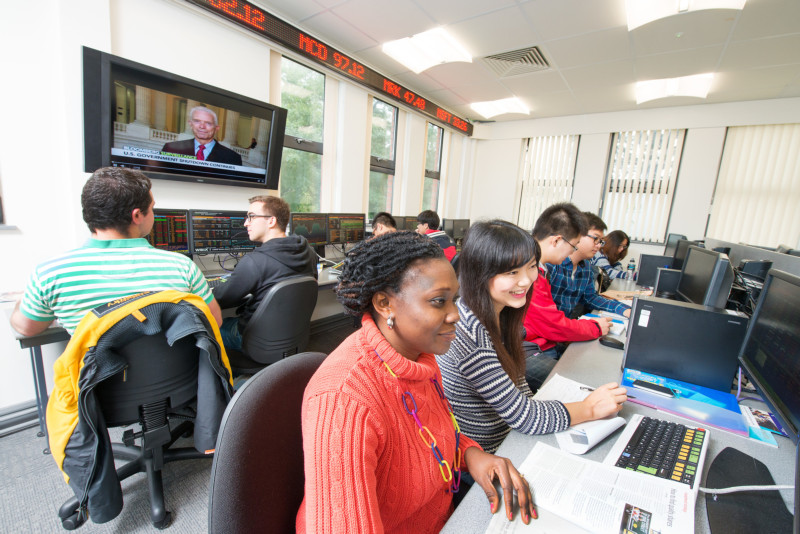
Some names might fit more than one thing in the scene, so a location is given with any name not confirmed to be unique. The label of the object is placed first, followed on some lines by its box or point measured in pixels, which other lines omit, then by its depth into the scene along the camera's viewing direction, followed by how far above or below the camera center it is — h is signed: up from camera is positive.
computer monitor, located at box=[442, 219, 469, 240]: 5.16 -0.01
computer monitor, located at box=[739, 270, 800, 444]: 0.79 -0.26
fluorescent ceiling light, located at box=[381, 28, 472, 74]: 3.32 +1.78
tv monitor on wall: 2.05 +0.54
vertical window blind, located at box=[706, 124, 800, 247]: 4.45 +0.86
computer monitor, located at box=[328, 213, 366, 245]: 3.37 -0.10
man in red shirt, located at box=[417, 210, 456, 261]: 3.84 +0.02
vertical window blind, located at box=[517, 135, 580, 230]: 5.80 +1.04
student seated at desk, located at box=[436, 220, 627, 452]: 0.94 -0.37
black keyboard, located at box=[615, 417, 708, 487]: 0.77 -0.50
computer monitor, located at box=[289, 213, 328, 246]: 3.03 -0.11
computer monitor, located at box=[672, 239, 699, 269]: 2.82 -0.06
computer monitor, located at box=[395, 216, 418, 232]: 4.23 +0.00
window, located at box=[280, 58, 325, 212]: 3.31 +0.78
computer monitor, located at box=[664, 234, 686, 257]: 4.60 +0.00
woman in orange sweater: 0.50 -0.32
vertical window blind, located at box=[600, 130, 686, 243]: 5.11 +0.92
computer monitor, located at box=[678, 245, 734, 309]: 1.43 -0.15
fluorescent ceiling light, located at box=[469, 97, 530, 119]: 5.04 +1.87
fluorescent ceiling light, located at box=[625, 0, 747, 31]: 2.51 +1.78
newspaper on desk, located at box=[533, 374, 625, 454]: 0.85 -0.51
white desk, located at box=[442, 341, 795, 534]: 0.66 -0.52
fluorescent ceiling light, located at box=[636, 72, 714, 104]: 3.98 +1.90
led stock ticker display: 2.59 +1.53
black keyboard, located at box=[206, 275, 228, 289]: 2.13 -0.48
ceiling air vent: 3.45 +1.79
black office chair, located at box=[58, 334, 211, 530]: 1.19 -0.71
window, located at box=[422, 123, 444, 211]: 5.43 +0.93
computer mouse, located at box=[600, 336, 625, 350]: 1.62 -0.49
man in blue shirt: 2.18 -0.31
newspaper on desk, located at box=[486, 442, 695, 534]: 0.62 -0.51
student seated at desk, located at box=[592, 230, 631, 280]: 3.67 -0.17
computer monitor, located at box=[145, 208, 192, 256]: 2.19 -0.19
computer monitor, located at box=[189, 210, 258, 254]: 2.37 -0.18
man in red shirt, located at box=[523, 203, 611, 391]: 1.66 -0.39
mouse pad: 0.63 -0.50
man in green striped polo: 1.24 -0.26
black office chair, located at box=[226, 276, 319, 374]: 1.66 -0.56
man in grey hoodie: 1.89 -0.34
